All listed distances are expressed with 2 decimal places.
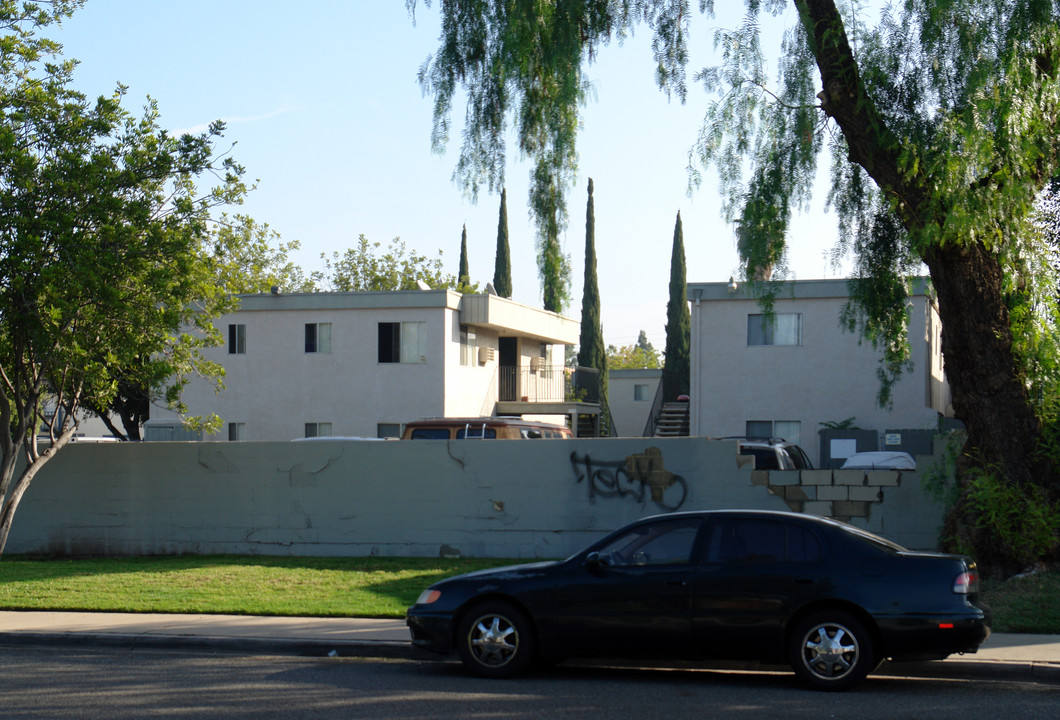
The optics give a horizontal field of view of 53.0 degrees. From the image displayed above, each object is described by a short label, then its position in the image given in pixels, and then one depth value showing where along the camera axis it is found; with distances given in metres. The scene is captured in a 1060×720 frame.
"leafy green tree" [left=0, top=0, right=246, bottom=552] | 14.19
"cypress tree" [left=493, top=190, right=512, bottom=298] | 48.06
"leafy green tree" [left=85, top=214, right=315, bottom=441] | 16.64
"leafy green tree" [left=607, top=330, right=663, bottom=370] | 82.44
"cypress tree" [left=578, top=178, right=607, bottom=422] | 41.47
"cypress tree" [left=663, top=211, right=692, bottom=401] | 44.72
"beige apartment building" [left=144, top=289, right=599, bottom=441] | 33.06
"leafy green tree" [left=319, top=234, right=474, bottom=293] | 56.75
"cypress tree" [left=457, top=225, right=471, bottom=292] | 54.88
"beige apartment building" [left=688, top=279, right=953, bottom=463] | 29.42
